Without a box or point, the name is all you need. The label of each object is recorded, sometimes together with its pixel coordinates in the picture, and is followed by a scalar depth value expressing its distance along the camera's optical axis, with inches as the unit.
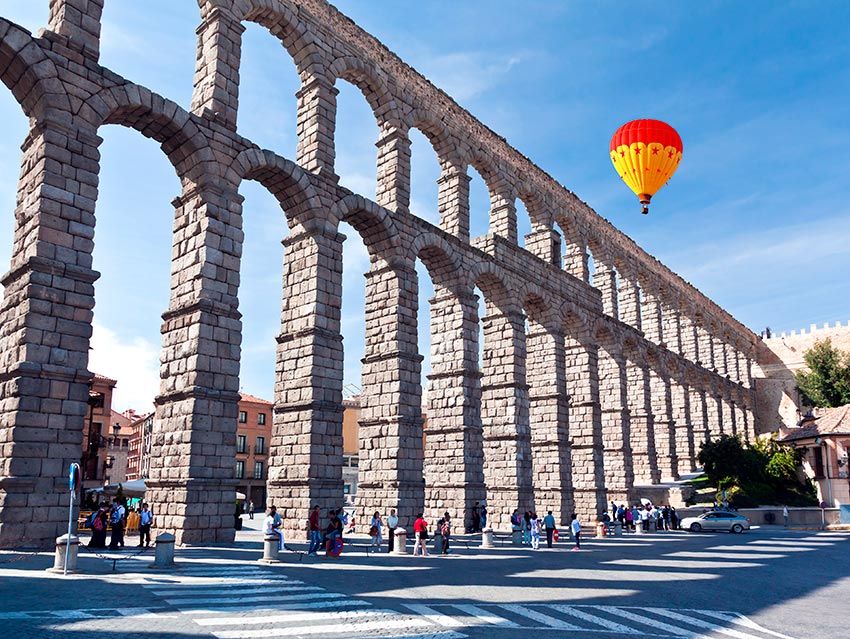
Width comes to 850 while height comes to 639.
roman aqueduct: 652.1
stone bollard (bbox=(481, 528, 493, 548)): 901.8
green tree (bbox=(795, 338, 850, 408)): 2743.6
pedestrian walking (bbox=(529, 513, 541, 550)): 953.5
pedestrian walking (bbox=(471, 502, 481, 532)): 1088.2
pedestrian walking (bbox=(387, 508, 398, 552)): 822.3
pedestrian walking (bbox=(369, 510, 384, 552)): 805.9
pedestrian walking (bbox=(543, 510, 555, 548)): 981.8
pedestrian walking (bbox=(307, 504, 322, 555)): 745.0
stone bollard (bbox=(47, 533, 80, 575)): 504.1
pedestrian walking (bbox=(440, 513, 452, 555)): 819.9
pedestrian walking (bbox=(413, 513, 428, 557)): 789.9
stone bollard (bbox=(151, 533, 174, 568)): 555.5
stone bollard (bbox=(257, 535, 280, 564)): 629.9
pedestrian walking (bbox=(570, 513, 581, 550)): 973.2
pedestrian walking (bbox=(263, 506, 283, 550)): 671.9
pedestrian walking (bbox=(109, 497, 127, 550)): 671.1
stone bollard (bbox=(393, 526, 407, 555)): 800.3
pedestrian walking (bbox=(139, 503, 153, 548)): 683.4
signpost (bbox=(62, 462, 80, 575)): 534.4
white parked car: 1408.7
